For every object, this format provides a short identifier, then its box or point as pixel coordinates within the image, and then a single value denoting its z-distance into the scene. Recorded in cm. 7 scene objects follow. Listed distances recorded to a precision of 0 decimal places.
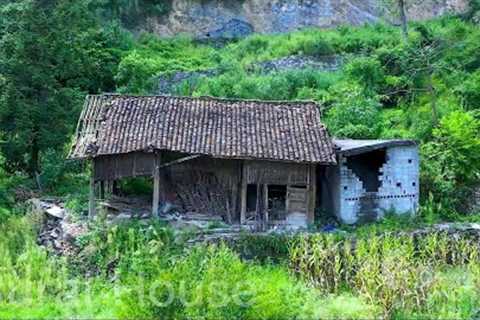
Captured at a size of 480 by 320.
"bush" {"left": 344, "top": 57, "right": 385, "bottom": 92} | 2792
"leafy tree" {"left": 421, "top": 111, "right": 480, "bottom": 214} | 2084
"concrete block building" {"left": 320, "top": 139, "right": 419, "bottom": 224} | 2003
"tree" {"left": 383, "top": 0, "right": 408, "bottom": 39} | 3054
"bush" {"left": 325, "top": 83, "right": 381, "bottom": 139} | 2362
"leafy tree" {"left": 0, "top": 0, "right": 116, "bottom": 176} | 2280
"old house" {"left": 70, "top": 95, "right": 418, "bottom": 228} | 1942
